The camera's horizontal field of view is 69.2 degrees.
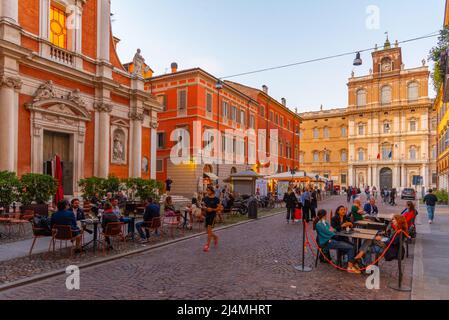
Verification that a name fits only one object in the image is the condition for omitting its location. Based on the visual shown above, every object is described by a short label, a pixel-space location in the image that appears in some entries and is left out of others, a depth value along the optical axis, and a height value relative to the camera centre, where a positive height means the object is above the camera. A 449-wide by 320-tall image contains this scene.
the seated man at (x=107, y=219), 8.45 -1.35
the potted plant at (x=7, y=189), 11.11 -0.75
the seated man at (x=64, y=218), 7.61 -1.21
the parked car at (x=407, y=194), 39.15 -3.21
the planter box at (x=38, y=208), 11.01 -1.41
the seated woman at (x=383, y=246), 6.37 -1.60
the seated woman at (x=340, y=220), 7.63 -1.25
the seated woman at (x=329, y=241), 6.80 -1.60
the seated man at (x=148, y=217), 9.70 -1.50
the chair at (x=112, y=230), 8.24 -1.60
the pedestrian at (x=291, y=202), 15.30 -1.64
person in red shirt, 9.48 -1.36
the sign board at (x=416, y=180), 23.09 -0.88
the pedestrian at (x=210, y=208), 8.93 -1.12
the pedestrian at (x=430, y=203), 14.73 -1.63
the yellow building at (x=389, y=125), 60.09 +8.33
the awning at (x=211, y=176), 29.50 -0.78
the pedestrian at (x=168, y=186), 26.59 -1.53
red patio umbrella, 12.55 -0.36
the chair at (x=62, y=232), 7.49 -1.50
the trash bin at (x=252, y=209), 16.42 -2.10
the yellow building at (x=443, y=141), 27.75 +2.60
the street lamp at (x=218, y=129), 31.92 +3.73
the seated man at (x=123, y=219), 9.73 -1.57
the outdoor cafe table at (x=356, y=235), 6.68 -1.44
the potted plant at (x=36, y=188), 12.00 -0.81
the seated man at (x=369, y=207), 12.88 -1.56
